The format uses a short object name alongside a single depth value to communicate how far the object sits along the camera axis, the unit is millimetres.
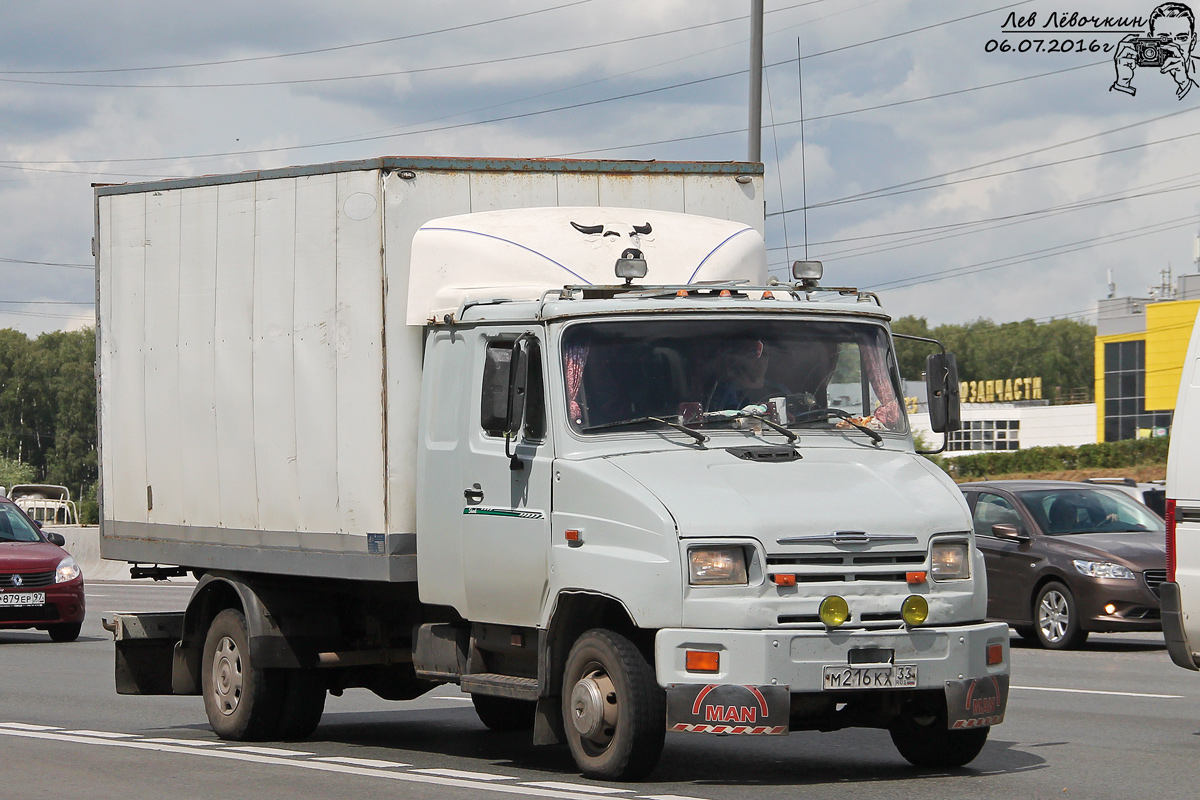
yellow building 92062
